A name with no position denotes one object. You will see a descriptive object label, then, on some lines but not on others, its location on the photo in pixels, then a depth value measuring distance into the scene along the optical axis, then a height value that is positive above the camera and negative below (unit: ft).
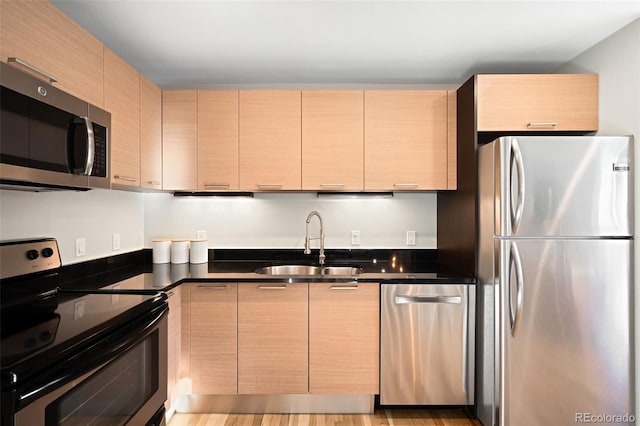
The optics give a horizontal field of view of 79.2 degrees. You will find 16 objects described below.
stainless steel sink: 9.39 -1.40
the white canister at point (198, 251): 9.35 -0.92
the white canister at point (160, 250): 9.24 -0.88
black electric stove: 3.34 -1.29
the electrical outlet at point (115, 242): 8.59 -0.64
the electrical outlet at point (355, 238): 10.05 -0.63
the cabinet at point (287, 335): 7.96 -2.51
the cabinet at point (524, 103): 7.82 +2.24
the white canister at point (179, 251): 9.25 -0.90
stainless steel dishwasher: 7.80 -2.56
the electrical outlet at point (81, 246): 7.32 -0.64
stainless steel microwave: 4.18 +0.95
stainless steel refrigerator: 6.84 -1.15
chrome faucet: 9.68 -0.70
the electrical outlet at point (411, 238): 10.00 -0.63
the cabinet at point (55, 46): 4.55 +2.26
